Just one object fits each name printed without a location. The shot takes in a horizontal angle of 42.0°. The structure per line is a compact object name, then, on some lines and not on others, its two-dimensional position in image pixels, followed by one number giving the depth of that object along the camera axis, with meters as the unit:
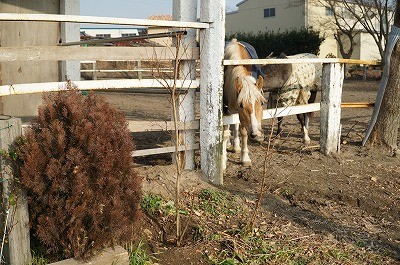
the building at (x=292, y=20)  43.81
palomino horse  6.07
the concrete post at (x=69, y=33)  8.48
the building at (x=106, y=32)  49.72
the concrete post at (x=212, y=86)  5.44
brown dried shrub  3.27
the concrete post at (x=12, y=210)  3.22
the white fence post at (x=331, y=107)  7.53
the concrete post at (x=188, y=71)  5.71
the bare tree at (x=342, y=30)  37.43
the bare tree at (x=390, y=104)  7.86
